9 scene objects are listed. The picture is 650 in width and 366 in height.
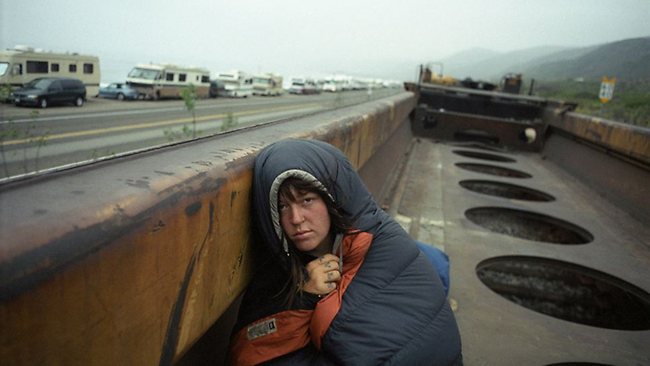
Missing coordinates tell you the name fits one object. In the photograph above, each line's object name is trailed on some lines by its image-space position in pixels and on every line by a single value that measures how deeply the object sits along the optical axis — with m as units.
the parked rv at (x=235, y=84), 45.60
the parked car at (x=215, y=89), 44.41
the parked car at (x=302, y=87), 65.00
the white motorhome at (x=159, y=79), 33.75
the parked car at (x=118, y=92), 31.26
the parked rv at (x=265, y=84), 54.22
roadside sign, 12.20
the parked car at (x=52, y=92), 15.25
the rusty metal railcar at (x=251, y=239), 0.73
